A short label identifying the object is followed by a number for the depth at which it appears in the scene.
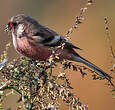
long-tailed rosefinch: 7.49
